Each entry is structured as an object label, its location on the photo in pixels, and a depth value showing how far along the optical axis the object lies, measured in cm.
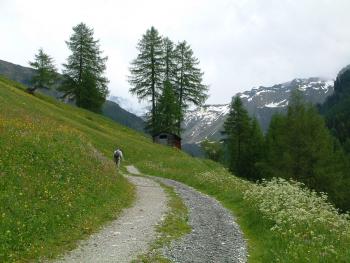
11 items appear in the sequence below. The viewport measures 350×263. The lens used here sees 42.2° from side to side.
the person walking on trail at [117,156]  4494
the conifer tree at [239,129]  8388
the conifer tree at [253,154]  8294
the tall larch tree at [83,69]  9031
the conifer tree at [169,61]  8238
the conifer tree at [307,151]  5066
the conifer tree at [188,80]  8281
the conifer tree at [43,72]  9319
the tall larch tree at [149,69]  8050
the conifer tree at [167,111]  7688
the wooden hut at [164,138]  7981
